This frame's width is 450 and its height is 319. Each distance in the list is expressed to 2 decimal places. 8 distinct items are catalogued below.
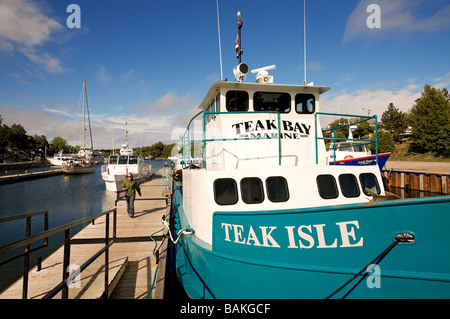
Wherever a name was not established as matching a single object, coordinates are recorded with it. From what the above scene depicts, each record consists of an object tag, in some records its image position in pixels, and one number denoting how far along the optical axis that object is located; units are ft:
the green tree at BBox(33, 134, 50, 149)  329.11
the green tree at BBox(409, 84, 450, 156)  130.62
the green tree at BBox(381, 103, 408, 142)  187.83
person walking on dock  32.50
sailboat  156.25
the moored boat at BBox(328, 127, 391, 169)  55.57
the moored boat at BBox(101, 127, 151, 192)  82.79
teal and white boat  10.30
